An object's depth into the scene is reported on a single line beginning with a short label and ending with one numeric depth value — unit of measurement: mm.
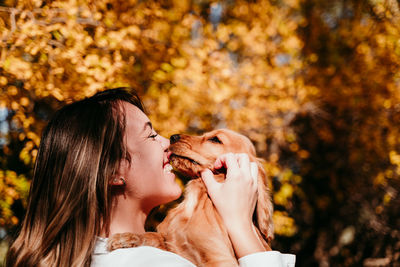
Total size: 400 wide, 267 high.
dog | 912
